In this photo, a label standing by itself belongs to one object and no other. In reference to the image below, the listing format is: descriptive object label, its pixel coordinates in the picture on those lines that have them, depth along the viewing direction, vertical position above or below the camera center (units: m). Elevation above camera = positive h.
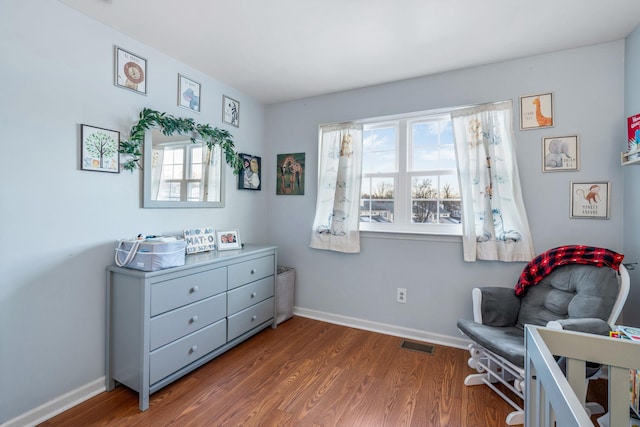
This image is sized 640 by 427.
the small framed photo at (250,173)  3.04 +0.41
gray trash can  2.95 -0.87
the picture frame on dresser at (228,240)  2.58 -0.28
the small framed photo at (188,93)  2.40 +1.00
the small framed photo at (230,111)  2.83 +1.01
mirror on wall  2.16 +0.31
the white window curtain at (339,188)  2.87 +0.24
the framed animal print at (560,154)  2.13 +0.46
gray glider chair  1.66 -0.64
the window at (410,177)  2.63 +0.34
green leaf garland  2.02 +0.63
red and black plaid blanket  1.79 -0.30
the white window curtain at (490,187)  2.27 +0.22
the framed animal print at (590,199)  2.05 +0.12
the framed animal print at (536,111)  2.20 +0.80
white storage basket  1.79 -0.29
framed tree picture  1.80 +0.38
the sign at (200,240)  2.36 -0.26
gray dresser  1.74 -0.75
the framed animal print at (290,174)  3.20 +0.42
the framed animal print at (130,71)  1.96 +0.98
